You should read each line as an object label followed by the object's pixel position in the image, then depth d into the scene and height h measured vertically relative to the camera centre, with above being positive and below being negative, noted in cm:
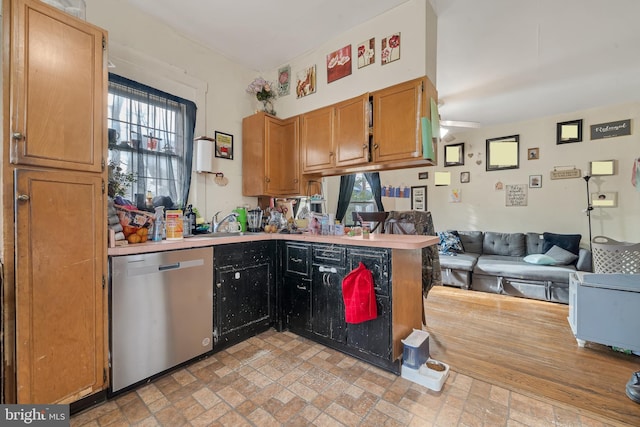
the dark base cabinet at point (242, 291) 210 -69
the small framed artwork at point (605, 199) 389 +19
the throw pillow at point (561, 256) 370 -64
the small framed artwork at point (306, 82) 293 +150
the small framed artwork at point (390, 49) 231 +148
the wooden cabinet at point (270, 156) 292 +64
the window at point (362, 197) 484 +28
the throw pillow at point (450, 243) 468 -58
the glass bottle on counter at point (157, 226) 193 -11
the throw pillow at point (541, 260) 371 -70
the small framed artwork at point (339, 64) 264 +154
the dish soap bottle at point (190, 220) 243 -8
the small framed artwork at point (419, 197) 556 +30
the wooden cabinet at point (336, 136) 248 +78
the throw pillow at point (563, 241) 391 -46
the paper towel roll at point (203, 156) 262 +57
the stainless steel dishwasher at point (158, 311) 159 -68
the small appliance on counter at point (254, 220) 291 -10
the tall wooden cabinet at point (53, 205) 125 +3
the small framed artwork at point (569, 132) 414 +129
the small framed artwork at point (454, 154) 518 +115
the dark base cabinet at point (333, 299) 186 -73
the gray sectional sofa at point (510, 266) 347 -79
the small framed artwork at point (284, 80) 316 +162
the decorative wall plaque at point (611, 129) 383 +124
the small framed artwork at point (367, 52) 247 +154
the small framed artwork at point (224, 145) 289 +75
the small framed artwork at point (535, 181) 444 +52
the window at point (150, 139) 215 +66
